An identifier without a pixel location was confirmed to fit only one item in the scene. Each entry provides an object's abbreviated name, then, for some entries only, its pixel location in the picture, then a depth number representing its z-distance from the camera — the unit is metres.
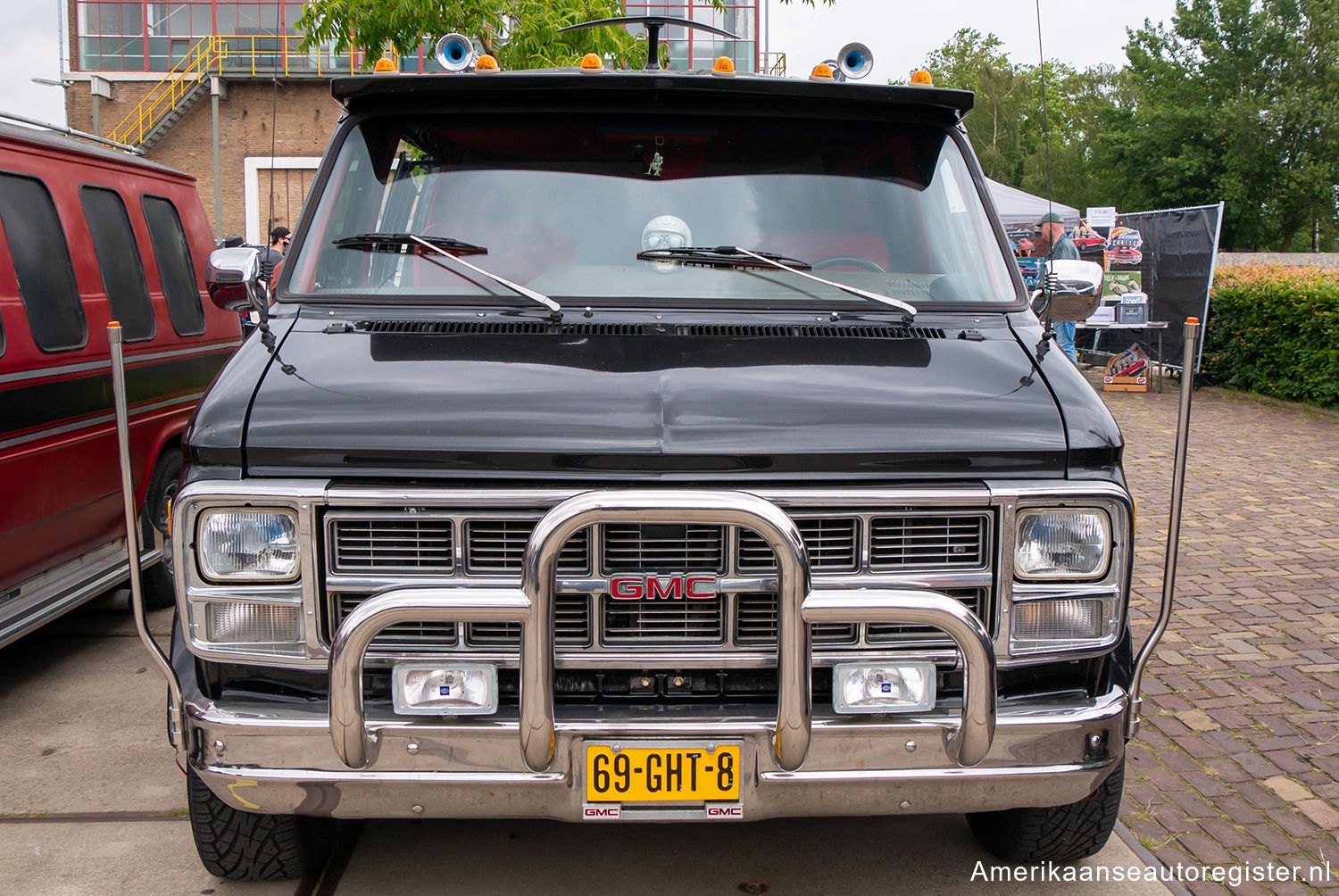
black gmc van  2.68
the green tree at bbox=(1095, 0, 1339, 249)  51.47
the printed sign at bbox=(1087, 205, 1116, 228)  18.55
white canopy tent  19.12
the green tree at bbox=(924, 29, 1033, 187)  63.56
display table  16.39
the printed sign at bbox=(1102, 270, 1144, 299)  16.79
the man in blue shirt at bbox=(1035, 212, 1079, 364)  12.33
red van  5.02
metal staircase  29.33
